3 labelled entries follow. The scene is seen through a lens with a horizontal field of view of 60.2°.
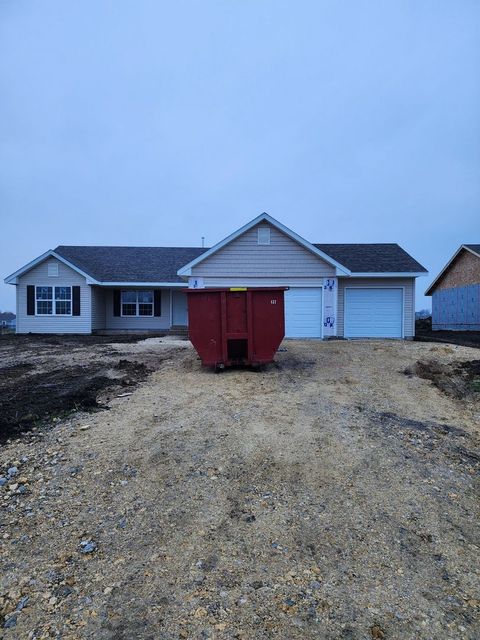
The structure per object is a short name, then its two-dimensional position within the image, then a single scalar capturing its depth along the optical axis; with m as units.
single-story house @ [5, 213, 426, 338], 15.23
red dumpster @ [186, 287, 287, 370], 8.75
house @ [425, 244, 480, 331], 23.25
